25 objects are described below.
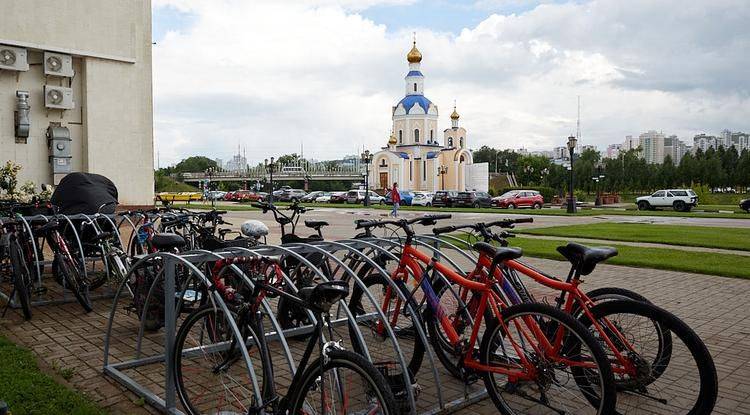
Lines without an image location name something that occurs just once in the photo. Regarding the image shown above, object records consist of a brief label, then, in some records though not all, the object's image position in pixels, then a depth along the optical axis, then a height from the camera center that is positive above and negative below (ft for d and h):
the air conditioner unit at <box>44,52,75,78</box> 43.19 +8.61
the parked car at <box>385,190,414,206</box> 161.79 -3.66
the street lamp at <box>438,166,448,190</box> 243.40 +5.06
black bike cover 28.89 -0.57
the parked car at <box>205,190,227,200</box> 214.98 -4.00
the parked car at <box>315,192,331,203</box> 194.90 -4.44
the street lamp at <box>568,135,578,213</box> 111.04 +0.52
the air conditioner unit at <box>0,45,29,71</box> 40.96 +8.54
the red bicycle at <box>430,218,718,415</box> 11.94 -3.09
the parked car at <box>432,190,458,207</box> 147.84 -3.36
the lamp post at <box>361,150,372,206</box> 174.19 +8.20
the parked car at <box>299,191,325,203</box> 196.24 -4.27
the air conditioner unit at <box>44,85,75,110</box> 43.29 +6.25
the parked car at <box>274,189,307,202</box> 207.21 -4.02
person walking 96.02 -2.23
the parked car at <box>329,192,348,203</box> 186.76 -4.16
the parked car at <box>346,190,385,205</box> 171.63 -3.77
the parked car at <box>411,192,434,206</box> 160.23 -4.09
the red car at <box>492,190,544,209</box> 140.87 -3.61
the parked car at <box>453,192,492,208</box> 143.95 -3.69
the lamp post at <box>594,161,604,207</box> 163.98 -3.67
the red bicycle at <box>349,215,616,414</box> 11.62 -3.45
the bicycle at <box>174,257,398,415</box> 10.09 -3.37
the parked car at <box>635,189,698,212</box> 126.00 -3.19
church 240.73 +12.59
